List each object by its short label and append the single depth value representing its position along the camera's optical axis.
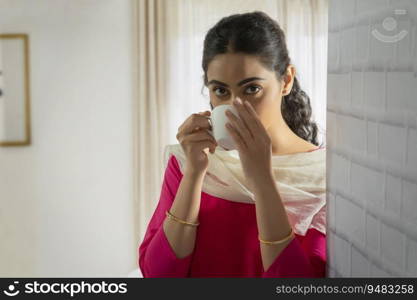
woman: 1.78
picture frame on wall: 4.46
